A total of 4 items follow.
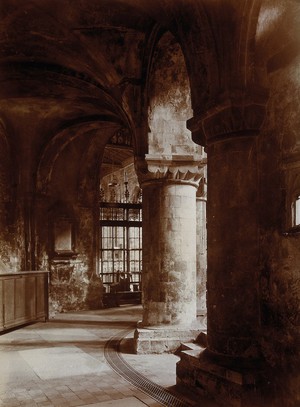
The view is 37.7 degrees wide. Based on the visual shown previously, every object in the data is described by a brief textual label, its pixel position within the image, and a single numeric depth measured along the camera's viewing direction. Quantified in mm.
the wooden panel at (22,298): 8688
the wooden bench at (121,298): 12703
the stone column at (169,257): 6781
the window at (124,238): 13504
